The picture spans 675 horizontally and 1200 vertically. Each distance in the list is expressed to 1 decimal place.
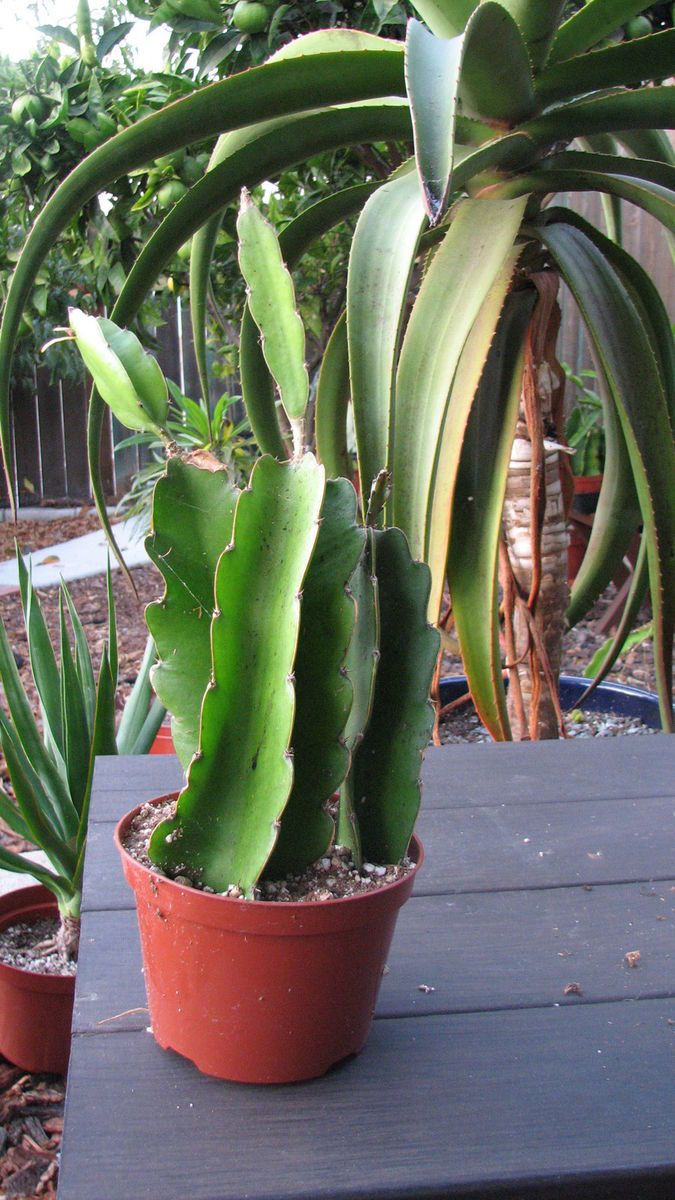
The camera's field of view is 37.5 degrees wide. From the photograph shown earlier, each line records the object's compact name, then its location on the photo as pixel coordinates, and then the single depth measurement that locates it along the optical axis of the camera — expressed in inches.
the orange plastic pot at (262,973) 22.3
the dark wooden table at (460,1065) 21.3
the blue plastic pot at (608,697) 79.9
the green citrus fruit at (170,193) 65.8
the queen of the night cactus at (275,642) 22.3
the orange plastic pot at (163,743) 81.7
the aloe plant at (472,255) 38.9
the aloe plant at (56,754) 53.4
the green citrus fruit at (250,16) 61.2
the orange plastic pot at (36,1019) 52.0
